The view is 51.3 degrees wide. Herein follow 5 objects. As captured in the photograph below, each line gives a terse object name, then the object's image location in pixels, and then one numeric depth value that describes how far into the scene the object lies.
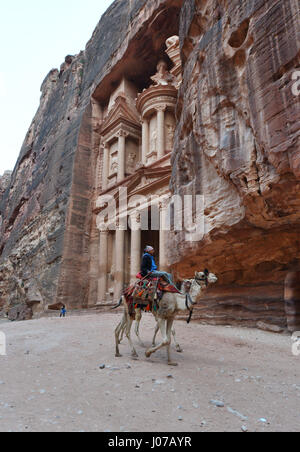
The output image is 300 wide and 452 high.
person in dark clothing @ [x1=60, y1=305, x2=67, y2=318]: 20.80
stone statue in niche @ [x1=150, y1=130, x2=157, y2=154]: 25.90
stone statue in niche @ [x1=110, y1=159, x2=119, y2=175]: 27.99
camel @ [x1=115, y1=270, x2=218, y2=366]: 5.95
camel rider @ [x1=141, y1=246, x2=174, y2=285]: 6.65
